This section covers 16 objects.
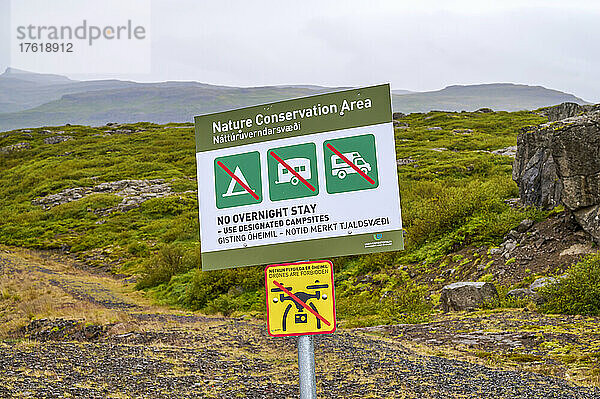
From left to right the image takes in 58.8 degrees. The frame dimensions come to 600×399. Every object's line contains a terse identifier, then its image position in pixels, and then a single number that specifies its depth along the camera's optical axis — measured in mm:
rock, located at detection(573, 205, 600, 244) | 13195
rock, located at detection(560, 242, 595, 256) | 13156
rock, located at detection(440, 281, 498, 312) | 12977
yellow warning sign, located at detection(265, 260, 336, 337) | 3324
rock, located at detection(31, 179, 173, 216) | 42219
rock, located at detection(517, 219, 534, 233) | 15412
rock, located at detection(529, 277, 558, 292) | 12400
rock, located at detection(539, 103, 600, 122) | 28189
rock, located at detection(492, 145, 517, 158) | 37938
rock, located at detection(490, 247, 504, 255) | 15272
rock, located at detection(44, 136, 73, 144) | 72375
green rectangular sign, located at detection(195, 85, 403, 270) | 3248
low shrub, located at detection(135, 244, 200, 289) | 22328
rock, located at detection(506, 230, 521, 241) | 15398
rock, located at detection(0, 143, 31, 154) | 69744
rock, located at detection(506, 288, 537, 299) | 12648
